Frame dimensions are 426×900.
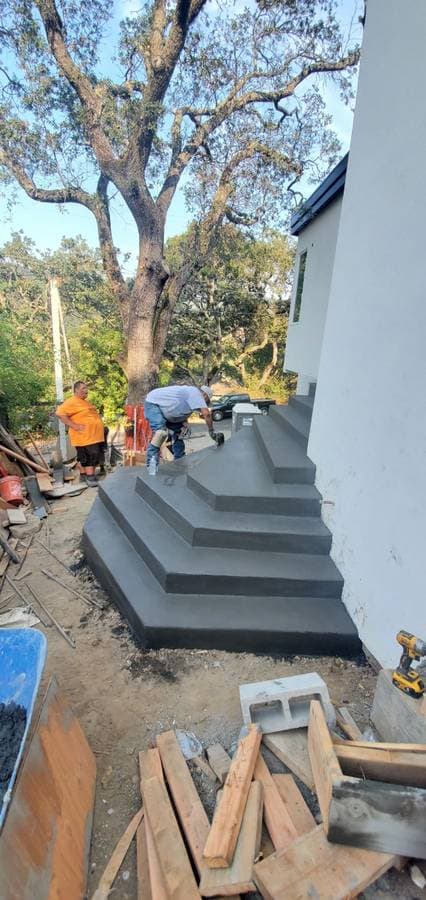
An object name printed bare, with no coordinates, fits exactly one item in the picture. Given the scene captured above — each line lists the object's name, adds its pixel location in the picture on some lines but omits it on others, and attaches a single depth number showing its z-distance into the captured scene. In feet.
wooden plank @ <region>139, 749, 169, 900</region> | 4.31
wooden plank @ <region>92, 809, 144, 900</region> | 4.66
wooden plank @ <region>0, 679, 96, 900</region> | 3.72
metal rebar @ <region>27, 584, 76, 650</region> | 9.04
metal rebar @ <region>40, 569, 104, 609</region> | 10.49
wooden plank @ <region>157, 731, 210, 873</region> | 4.77
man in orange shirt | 18.49
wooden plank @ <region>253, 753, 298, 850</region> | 4.57
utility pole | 23.88
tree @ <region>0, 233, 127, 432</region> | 26.86
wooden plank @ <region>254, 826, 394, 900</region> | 3.79
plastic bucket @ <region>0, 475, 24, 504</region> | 16.17
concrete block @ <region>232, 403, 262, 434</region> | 23.32
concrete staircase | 8.57
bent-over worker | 15.78
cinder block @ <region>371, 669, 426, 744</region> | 5.08
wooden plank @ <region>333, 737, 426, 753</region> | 4.53
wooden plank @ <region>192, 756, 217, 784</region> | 5.83
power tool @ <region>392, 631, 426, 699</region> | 5.13
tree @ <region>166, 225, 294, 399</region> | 59.76
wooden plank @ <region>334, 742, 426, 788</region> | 4.36
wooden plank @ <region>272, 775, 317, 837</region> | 4.75
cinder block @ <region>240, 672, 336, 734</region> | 6.20
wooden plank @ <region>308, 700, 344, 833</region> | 4.23
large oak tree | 23.76
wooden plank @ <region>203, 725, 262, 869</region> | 4.32
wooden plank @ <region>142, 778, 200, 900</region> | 4.24
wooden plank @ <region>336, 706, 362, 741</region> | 6.05
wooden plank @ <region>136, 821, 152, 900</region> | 4.55
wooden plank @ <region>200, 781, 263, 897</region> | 4.14
